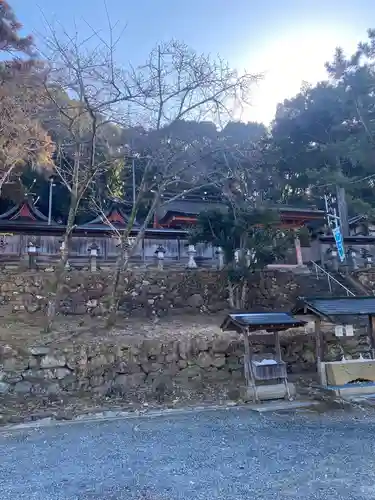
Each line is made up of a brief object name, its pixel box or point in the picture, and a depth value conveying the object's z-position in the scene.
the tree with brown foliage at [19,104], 10.67
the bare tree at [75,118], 10.39
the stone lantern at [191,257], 16.93
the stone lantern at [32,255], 15.73
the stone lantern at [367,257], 19.88
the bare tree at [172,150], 10.98
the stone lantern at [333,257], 19.64
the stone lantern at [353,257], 19.72
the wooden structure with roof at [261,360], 8.84
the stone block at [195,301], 14.85
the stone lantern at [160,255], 17.08
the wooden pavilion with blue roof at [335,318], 9.27
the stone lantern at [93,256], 16.24
